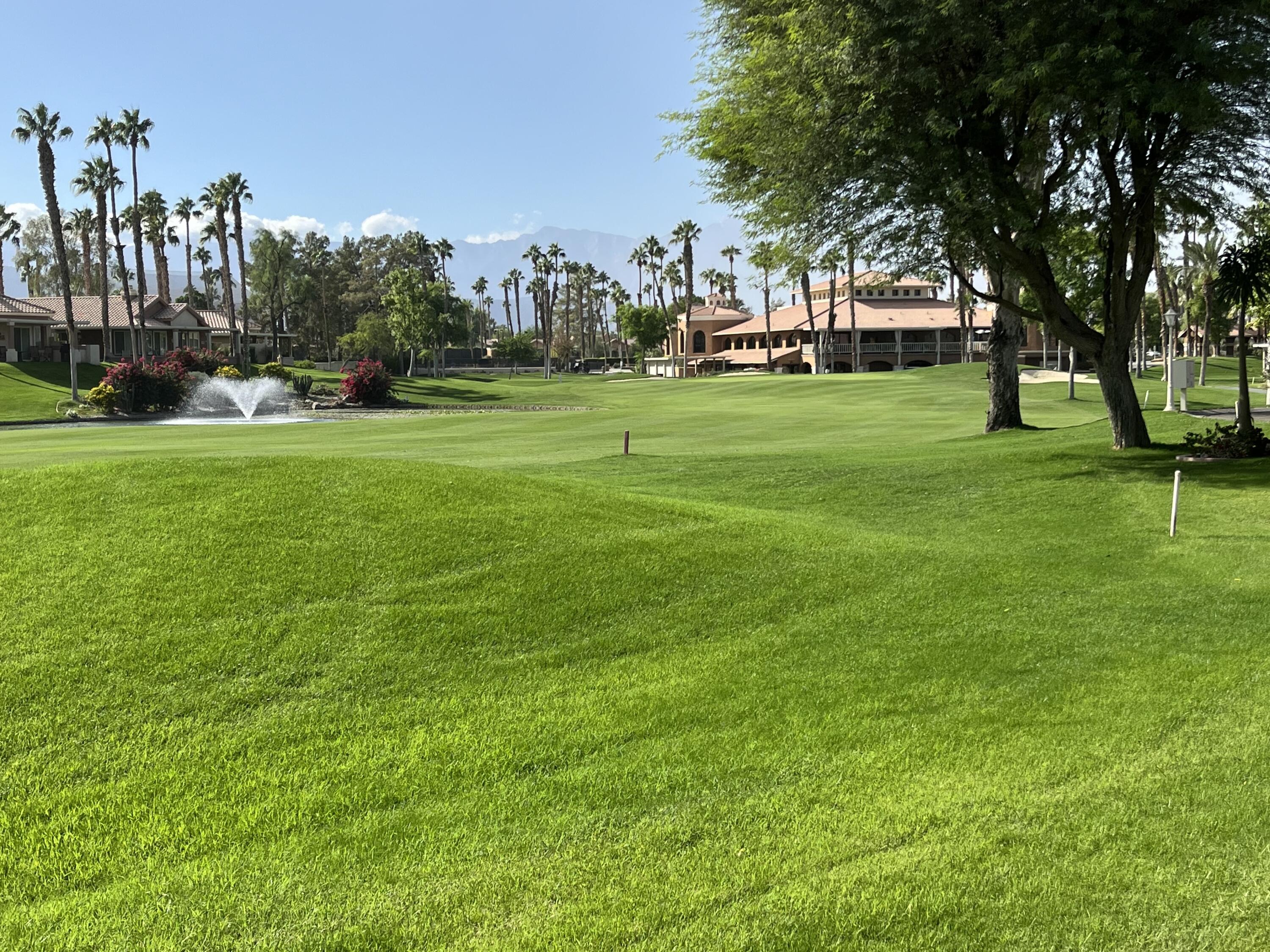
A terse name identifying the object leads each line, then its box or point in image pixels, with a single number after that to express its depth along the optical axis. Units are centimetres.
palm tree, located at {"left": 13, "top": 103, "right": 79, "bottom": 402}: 6312
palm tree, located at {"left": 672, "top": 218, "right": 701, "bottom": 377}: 11025
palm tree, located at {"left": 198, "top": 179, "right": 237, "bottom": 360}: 8475
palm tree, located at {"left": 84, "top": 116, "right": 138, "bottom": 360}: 7131
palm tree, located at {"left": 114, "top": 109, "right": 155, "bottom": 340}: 7188
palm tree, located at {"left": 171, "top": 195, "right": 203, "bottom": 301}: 10362
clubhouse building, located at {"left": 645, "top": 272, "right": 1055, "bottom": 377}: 10169
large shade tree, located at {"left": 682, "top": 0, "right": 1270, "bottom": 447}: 1653
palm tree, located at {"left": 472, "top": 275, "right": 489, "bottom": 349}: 17172
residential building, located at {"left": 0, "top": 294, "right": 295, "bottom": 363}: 7225
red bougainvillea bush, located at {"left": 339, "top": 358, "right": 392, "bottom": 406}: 5822
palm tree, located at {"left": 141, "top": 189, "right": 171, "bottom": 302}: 8600
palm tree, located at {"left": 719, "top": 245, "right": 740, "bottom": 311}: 14312
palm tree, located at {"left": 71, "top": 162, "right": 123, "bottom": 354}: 7350
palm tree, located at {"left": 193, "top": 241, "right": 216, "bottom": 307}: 12386
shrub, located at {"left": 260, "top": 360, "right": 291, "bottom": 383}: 6694
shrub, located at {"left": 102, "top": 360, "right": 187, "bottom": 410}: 5306
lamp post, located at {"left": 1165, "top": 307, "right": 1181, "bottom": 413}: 3253
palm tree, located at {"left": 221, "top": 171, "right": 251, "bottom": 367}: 8481
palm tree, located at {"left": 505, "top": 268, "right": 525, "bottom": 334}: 16550
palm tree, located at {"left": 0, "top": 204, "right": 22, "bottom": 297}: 9575
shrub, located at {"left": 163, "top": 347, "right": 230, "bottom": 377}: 5753
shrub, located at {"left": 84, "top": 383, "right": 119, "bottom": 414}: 5212
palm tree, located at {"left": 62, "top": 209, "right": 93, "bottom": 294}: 9475
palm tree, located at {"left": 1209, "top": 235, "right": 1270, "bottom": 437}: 2030
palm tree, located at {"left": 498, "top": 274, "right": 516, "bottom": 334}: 16725
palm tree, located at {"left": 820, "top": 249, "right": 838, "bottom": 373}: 9550
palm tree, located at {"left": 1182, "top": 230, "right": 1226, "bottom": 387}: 5750
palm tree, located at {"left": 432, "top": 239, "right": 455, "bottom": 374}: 13212
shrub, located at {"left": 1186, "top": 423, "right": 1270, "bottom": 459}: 2008
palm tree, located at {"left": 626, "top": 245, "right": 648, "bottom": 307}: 15025
